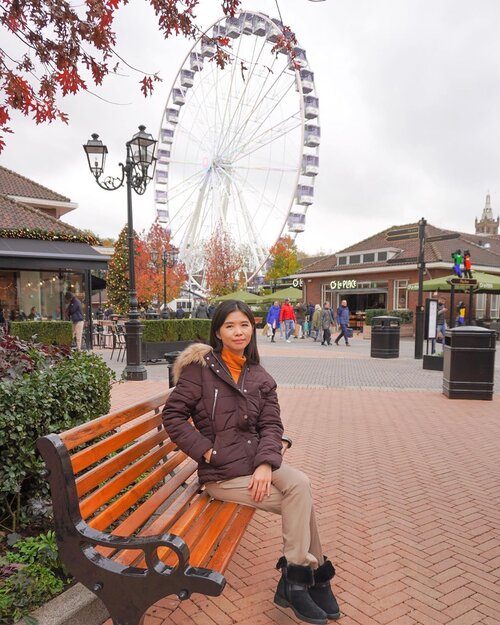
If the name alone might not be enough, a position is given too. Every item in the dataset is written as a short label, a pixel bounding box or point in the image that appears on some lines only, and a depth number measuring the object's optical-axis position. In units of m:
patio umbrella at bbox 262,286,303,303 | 26.81
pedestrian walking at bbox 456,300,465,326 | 17.17
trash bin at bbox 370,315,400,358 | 14.21
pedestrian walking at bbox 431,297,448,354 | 15.64
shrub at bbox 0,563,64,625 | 2.01
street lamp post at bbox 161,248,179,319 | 27.19
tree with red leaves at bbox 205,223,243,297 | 41.06
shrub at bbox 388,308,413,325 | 25.41
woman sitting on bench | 2.31
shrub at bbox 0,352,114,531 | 2.56
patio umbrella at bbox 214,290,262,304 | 27.78
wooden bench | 1.78
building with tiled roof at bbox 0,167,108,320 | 15.14
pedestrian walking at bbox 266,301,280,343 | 20.56
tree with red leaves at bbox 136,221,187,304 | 40.38
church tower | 82.88
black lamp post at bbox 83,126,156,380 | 9.54
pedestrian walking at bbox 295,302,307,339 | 24.16
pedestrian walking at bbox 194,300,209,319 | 19.27
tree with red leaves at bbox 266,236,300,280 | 44.03
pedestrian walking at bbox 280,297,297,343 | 20.00
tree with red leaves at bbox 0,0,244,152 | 3.34
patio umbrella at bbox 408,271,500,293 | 20.12
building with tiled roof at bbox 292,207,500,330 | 28.23
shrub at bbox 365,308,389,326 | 25.49
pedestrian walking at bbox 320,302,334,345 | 18.89
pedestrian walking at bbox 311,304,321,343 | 20.38
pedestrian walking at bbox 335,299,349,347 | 19.11
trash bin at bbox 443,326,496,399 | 7.79
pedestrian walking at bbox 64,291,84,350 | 14.52
